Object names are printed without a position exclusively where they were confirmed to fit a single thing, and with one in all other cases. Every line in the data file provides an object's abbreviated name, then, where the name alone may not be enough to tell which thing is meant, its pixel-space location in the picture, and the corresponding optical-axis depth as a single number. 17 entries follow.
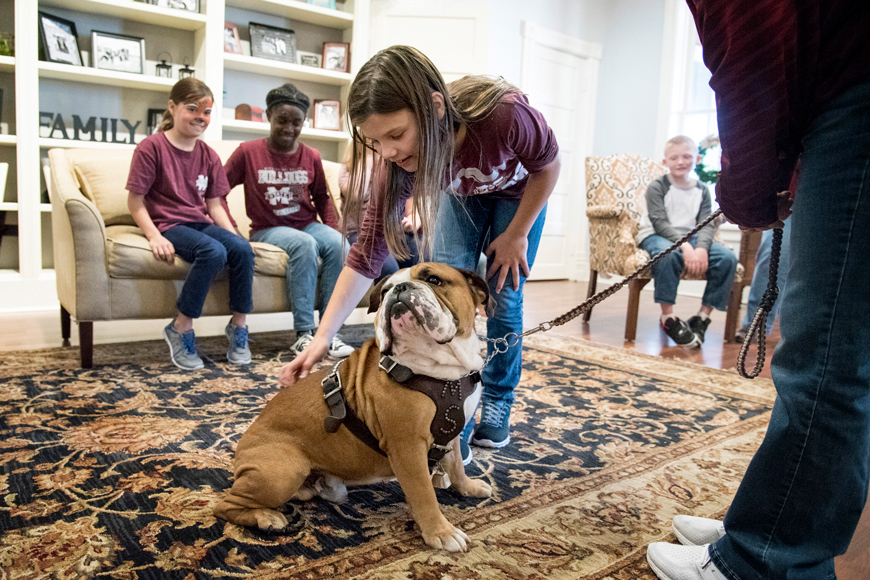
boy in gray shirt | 3.53
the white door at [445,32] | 5.25
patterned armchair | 3.63
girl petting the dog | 1.24
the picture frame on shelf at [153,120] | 4.34
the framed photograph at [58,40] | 3.82
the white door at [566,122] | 6.36
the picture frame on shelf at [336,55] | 4.94
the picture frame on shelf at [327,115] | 4.95
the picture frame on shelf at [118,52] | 4.08
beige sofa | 2.45
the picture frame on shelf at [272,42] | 4.65
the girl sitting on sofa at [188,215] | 2.58
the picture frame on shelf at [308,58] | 4.96
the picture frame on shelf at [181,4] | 4.14
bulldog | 1.18
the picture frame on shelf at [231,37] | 4.52
